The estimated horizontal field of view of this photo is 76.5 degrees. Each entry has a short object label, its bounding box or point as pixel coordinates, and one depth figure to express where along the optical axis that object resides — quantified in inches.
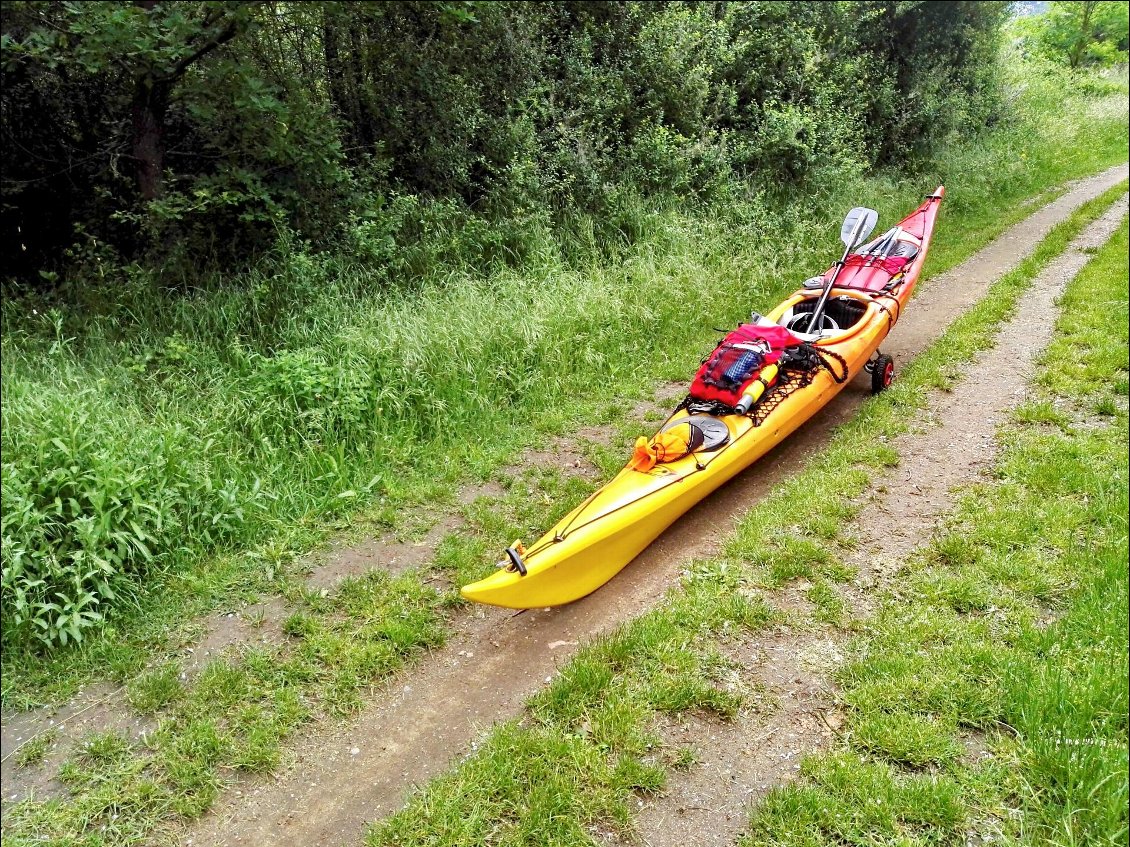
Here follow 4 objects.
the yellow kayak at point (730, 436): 135.0
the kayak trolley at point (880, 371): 213.0
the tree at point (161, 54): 177.6
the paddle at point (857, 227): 251.8
